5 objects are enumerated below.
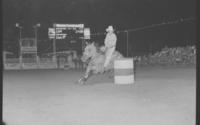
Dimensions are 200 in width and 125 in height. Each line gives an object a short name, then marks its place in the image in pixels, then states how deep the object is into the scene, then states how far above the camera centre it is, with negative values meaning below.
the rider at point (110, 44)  13.41 +0.38
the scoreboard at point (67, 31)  29.02 +1.82
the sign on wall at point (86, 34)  28.50 +1.54
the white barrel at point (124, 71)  12.35 -0.52
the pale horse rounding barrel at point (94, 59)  13.18 -0.14
